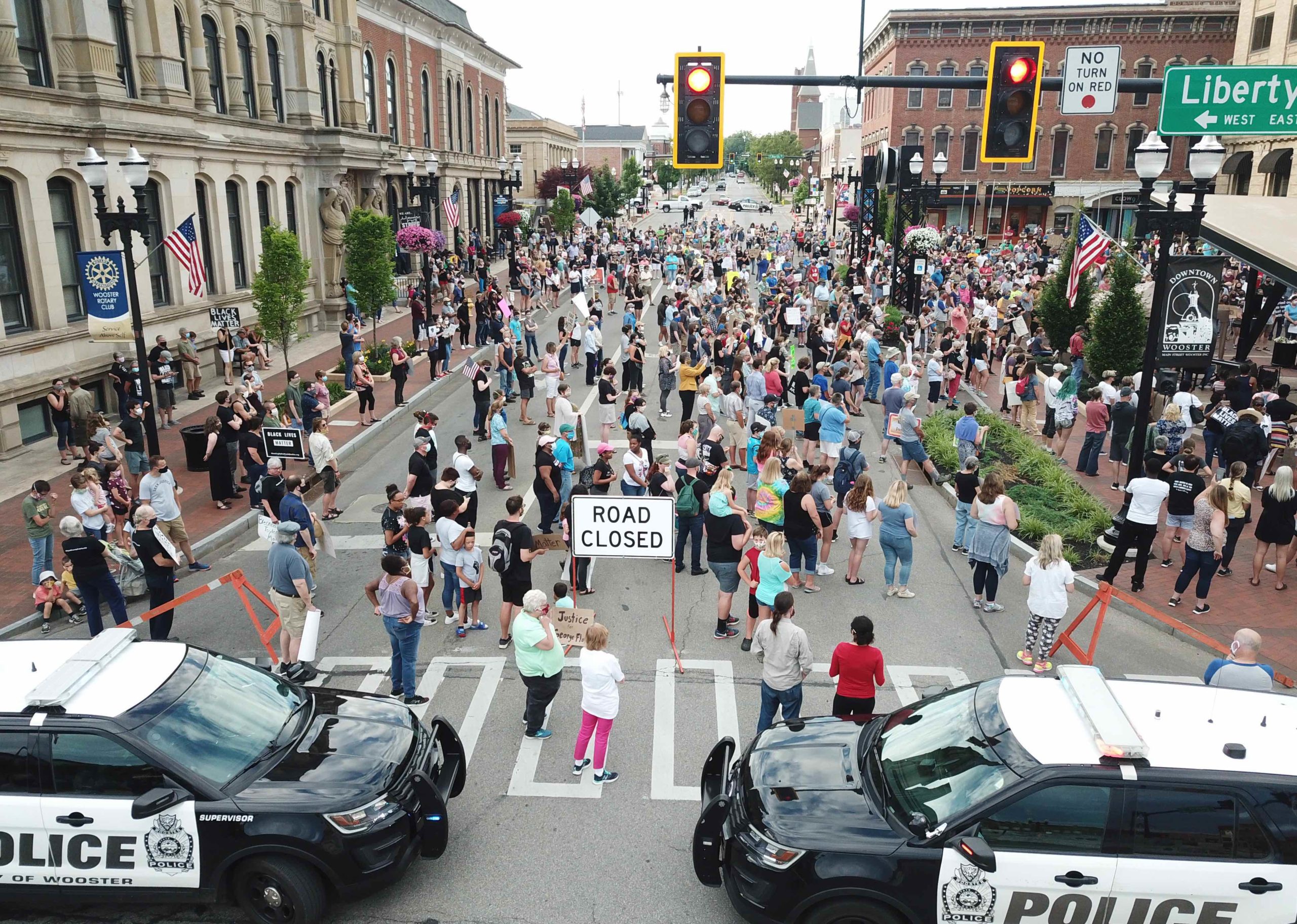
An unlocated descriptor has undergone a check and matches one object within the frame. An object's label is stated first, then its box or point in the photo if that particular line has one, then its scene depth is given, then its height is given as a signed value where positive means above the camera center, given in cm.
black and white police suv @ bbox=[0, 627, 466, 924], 598 -367
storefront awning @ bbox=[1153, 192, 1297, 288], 1800 -23
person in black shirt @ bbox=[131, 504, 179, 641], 1001 -360
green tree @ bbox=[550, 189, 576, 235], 5378 +31
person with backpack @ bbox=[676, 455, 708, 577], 1219 -361
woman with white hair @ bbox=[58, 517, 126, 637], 1009 -376
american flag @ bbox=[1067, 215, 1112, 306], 2105 -60
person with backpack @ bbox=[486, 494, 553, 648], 997 -343
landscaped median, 1386 -430
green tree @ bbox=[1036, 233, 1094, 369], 2525 -238
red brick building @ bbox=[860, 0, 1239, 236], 6309 +738
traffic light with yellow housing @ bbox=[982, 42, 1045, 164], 1122 +138
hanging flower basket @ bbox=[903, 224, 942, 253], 3002 -60
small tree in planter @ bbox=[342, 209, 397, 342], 2572 -109
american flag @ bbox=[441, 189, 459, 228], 3409 +22
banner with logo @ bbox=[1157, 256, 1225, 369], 1334 -132
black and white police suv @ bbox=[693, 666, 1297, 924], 539 -347
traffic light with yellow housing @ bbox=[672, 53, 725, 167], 1136 +128
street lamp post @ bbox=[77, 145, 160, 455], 1412 -4
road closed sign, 1045 -332
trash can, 1664 -392
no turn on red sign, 1099 +160
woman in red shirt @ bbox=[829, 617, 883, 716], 769 -356
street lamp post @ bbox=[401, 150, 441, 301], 2698 +83
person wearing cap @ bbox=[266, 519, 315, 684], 935 -360
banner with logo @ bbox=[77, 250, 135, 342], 1634 -116
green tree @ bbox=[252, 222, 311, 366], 2057 -143
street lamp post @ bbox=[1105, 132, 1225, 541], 1159 +2
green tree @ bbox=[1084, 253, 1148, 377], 2131 -230
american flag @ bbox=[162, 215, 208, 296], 1873 -63
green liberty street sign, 1069 +133
